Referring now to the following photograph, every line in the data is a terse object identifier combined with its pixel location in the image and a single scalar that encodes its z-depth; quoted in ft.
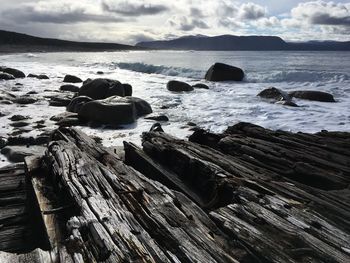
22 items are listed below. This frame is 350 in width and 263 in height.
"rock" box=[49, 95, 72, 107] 43.75
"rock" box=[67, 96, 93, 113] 39.20
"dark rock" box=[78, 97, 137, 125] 33.24
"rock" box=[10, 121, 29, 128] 31.83
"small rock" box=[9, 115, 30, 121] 33.93
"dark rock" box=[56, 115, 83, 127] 32.94
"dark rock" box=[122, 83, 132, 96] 55.71
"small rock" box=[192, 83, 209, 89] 68.16
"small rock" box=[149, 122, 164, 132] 24.18
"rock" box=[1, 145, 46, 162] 22.12
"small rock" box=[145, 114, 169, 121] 35.76
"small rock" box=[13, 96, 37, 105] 43.24
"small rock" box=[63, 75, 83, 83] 76.28
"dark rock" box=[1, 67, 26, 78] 81.46
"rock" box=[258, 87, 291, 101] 50.72
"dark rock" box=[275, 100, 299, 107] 46.73
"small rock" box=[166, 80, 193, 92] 62.64
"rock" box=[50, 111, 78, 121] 34.45
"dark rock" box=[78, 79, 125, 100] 48.80
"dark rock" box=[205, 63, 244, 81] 82.72
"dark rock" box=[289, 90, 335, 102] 52.10
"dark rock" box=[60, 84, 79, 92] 60.23
